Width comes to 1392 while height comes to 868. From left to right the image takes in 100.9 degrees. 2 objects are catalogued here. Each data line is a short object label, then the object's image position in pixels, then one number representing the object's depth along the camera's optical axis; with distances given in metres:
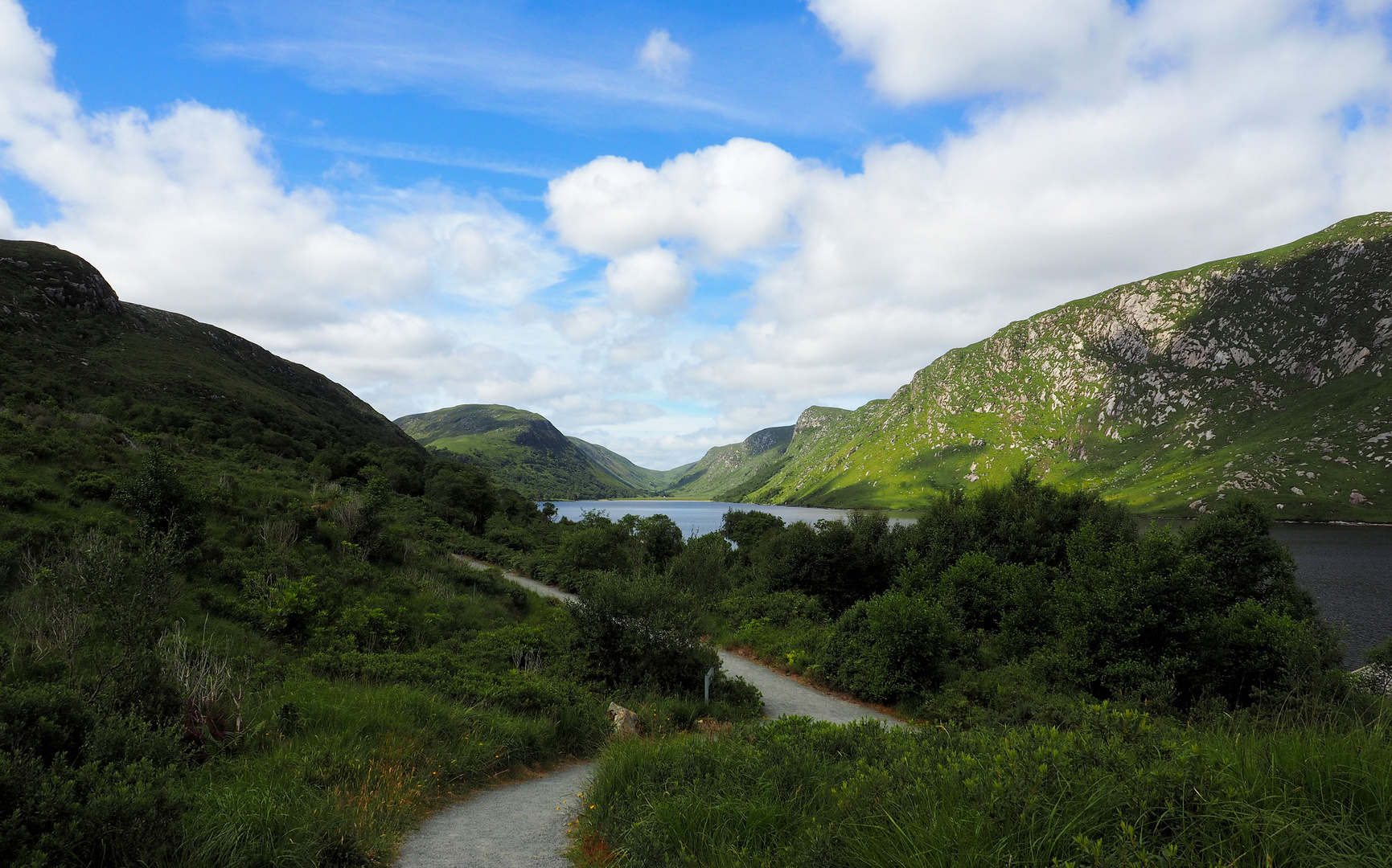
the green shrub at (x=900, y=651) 17.48
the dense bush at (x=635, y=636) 14.76
